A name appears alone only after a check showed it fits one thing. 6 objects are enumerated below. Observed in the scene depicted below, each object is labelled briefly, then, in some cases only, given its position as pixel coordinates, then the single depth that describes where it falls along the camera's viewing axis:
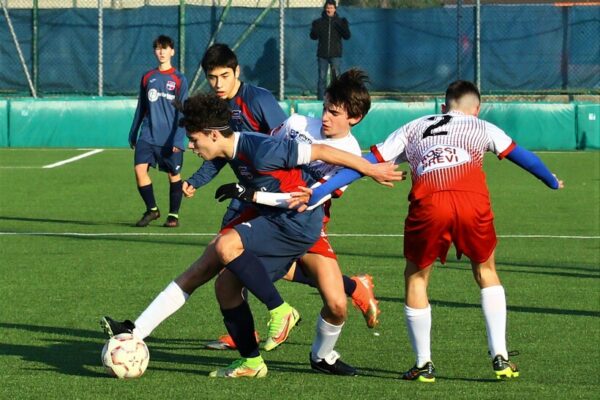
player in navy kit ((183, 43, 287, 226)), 17.97
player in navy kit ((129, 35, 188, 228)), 30.20
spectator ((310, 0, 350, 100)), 51.87
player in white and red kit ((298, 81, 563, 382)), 14.83
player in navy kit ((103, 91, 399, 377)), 14.58
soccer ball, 14.76
